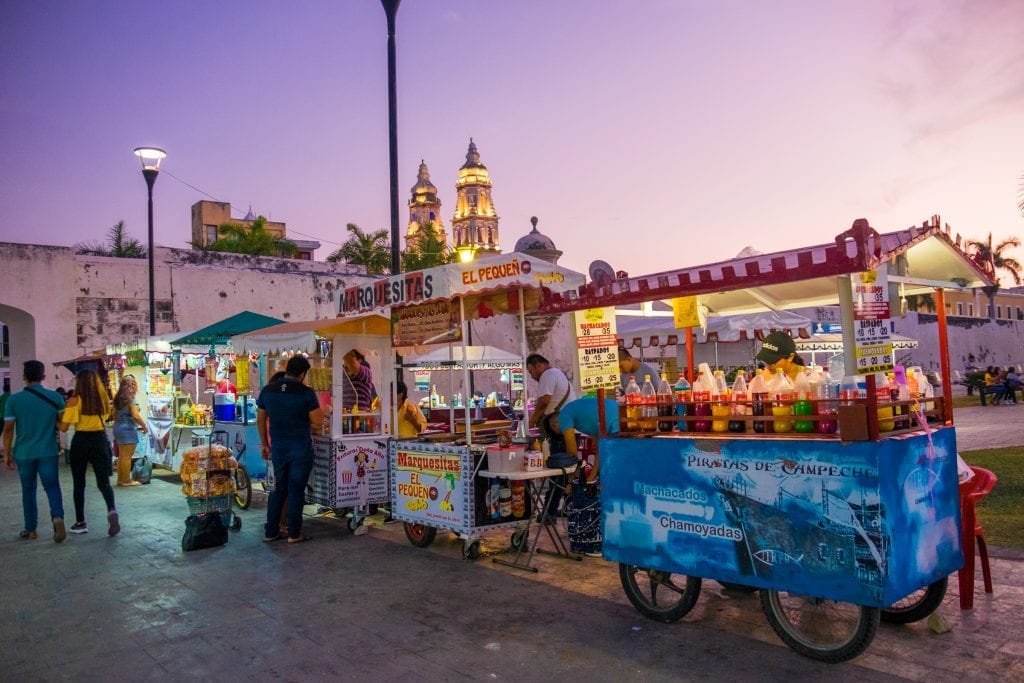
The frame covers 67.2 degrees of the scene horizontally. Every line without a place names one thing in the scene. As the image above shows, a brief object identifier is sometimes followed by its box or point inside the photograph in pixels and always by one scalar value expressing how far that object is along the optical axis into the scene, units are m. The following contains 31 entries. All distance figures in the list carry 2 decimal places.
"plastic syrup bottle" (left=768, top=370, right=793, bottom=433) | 4.66
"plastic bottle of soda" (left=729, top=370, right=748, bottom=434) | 4.88
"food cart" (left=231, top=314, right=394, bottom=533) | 8.66
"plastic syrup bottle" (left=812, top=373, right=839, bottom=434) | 4.45
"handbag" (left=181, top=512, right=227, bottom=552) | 7.90
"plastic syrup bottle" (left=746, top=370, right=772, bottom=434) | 4.78
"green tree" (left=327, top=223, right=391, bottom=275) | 34.97
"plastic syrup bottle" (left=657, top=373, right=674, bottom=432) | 5.28
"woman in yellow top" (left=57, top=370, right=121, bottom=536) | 8.60
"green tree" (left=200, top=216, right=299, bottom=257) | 36.84
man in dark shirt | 8.21
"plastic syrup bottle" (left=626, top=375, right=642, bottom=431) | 5.44
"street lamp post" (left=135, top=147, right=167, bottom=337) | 15.83
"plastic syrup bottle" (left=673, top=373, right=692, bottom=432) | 5.25
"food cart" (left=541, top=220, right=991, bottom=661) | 4.21
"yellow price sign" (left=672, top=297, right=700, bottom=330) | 6.59
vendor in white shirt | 8.05
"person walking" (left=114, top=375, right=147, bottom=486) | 13.09
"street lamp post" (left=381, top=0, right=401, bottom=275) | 10.02
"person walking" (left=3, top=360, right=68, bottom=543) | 8.23
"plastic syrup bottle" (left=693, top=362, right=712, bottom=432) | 5.11
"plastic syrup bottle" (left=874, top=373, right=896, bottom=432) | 4.32
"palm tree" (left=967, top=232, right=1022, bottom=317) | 56.19
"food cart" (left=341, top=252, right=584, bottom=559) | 7.16
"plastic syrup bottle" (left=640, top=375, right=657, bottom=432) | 5.33
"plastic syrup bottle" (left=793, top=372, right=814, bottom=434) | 4.57
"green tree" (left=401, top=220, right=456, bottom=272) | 36.72
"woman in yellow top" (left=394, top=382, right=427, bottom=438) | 9.28
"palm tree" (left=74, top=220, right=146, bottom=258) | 34.43
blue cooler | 12.51
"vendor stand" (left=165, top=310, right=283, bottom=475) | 11.63
